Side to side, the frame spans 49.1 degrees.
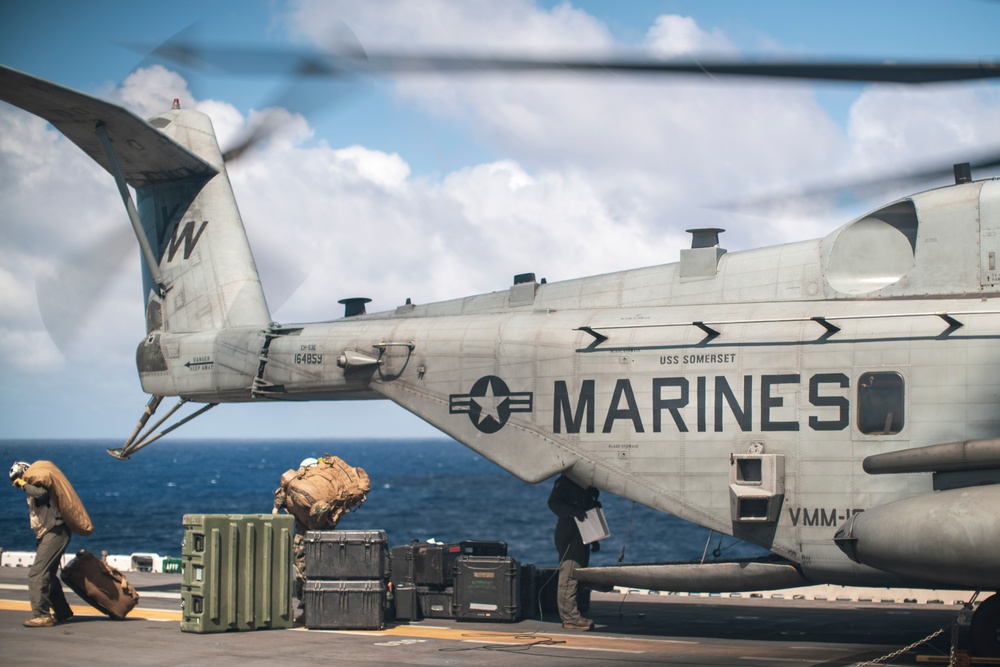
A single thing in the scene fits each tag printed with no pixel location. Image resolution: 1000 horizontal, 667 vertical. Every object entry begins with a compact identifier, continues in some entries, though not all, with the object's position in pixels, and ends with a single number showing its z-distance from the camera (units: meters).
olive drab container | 11.84
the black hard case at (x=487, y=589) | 13.43
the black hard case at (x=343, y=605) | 12.44
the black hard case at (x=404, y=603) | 13.67
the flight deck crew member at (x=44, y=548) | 11.96
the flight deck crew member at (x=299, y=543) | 12.86
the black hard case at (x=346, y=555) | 12.40
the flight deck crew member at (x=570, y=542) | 13.01
